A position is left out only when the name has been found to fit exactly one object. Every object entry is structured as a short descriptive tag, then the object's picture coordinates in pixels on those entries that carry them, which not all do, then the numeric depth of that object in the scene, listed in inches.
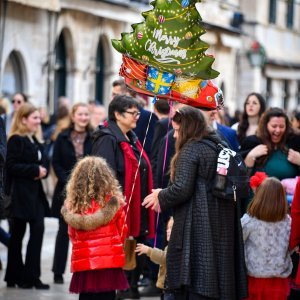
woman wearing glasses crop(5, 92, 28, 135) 749.9
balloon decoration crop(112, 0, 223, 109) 409.4
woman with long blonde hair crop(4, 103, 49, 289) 535.5
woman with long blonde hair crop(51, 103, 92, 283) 558.6
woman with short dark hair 481.1
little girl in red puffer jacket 421.7
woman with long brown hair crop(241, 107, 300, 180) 506.6
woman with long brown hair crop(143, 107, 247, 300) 395.2
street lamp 1670.8
